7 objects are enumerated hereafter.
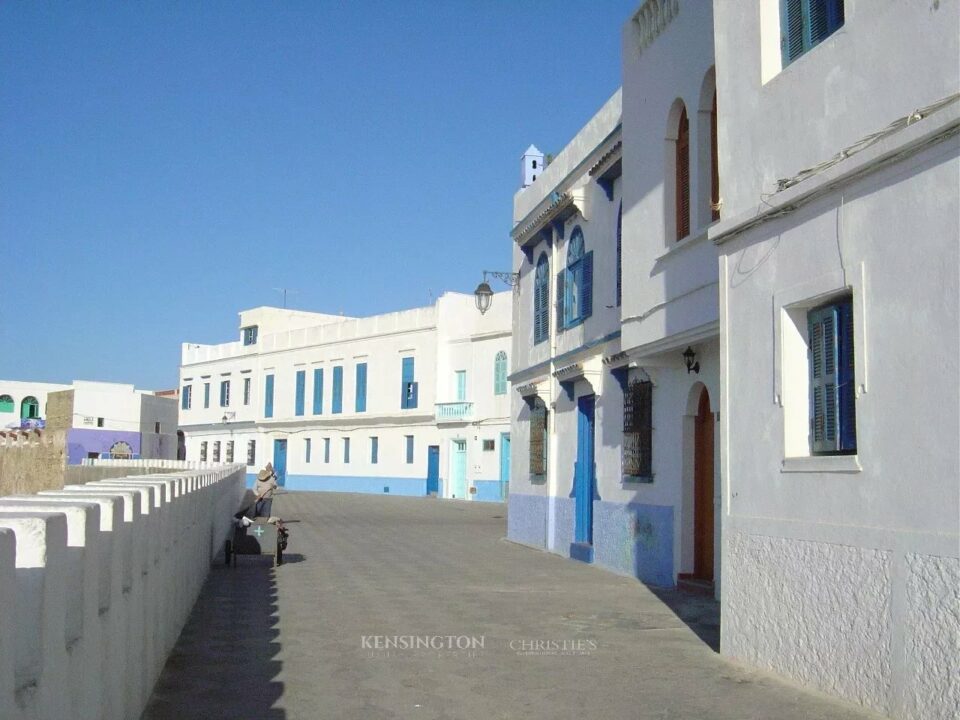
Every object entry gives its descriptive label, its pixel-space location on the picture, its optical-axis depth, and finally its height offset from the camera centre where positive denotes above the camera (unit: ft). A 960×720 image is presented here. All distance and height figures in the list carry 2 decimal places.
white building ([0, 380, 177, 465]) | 164.86 +7.33
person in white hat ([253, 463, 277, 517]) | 57.16 -1.69
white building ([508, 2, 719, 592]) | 39.19 +5.70
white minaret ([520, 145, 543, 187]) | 75.77 +20.58
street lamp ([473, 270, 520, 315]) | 74.59 +11.82
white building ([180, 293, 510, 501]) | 148.36 +9.67
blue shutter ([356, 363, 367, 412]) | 173.17 +11.38
